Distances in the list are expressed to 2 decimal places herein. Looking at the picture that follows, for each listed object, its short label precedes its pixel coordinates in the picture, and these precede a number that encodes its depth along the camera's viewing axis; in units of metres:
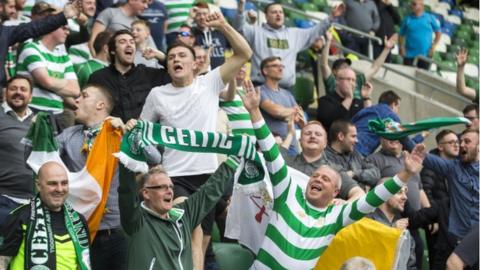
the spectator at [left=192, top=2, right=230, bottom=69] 12.44
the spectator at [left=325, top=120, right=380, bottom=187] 10.70
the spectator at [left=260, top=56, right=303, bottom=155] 11.91
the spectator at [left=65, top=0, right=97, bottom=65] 11.62
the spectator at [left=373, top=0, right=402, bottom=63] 16.75
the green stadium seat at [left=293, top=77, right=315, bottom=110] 15.09
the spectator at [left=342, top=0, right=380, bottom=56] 16.55
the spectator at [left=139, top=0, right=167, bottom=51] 13.00
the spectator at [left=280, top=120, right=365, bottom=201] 9.90
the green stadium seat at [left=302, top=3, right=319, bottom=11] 17.77
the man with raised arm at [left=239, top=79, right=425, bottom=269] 8.76
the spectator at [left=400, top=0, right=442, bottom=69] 16.95
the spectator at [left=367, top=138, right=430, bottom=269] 11.18
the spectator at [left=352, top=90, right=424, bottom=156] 12.21
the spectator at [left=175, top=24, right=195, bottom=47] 11.48
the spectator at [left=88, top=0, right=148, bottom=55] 12.25
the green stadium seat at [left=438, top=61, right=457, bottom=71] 16.84
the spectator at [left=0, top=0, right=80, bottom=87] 9.90
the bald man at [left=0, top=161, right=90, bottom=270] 7.87
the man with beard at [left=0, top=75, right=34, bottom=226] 8.99
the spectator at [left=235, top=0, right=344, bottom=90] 13.39
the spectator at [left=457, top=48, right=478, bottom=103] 13.58
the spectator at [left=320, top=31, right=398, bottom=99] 13.31
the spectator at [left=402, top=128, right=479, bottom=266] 11.12
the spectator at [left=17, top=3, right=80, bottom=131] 10.57
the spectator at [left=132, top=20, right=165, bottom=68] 11.16
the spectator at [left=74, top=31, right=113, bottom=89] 11.05
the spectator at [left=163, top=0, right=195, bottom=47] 13.17
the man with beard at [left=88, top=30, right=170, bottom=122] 9.95
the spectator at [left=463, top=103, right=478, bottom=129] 13.38
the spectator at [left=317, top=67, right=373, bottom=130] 12.62
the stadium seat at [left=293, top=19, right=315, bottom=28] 16.62
